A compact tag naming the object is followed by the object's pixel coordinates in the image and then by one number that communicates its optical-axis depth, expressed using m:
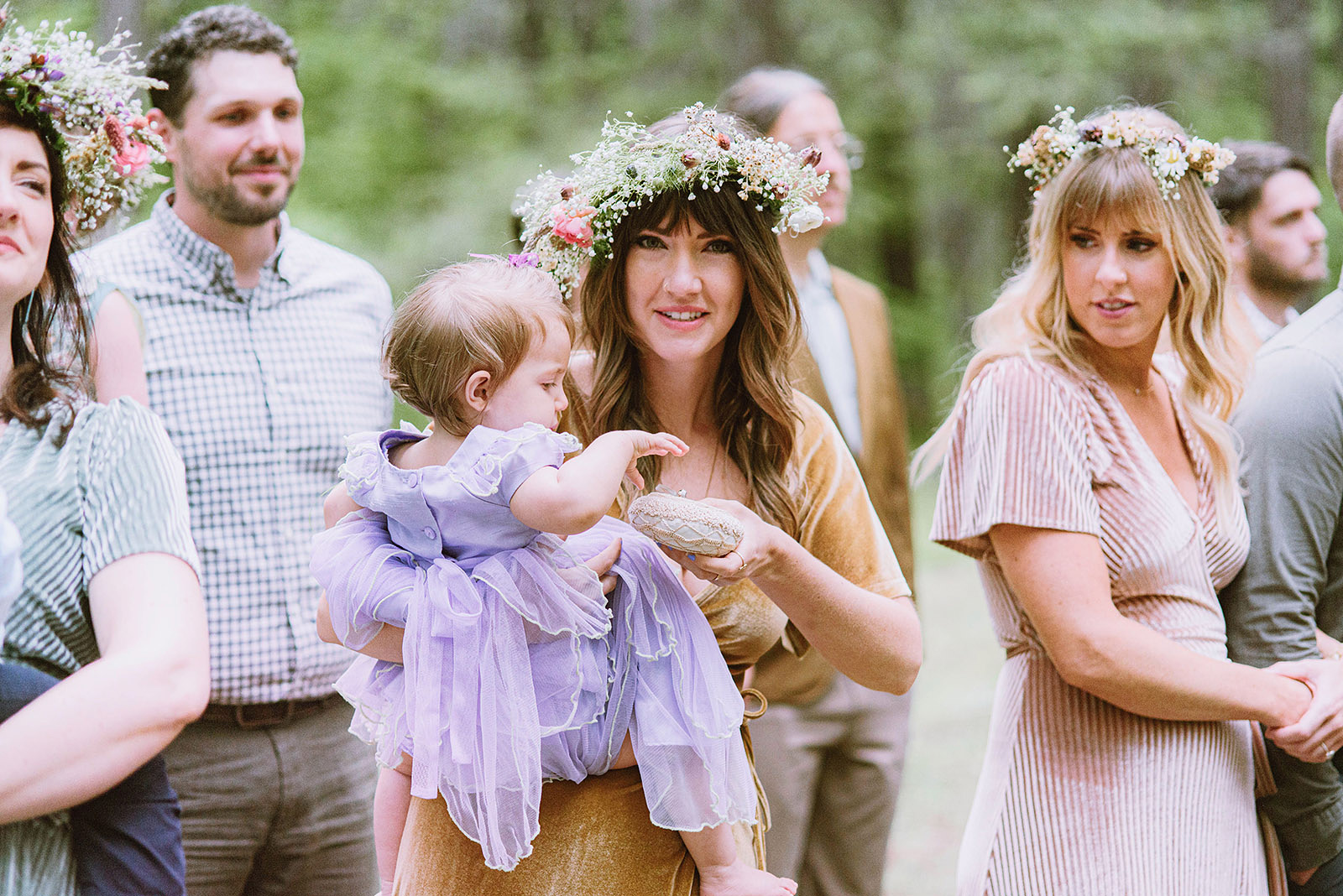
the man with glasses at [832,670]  3.83
